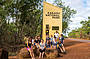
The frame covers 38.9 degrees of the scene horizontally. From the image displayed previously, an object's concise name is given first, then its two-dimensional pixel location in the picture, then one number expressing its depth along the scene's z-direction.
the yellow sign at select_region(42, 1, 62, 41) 15.10
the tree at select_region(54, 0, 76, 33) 23.51
